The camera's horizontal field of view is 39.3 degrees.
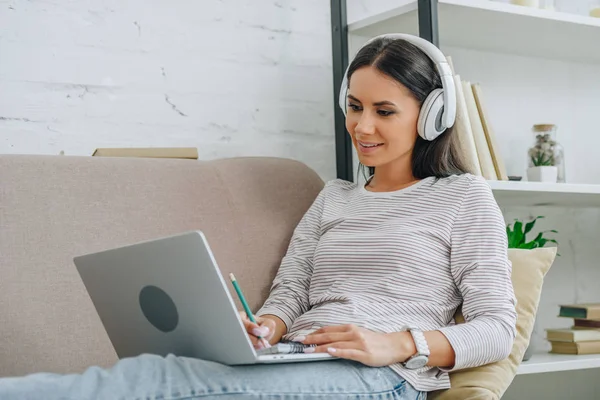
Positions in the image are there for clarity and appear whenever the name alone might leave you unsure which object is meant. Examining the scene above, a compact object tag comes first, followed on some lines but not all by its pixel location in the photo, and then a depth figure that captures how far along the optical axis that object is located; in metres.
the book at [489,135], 1.99
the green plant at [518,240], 2.01
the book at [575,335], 2.14
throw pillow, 1.32
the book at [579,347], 2.14
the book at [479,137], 1.96
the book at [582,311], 2.21
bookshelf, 1.98
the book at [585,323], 2.22
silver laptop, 1.07
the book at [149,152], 1.70
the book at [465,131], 1.91
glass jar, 2.19
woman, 1.16
